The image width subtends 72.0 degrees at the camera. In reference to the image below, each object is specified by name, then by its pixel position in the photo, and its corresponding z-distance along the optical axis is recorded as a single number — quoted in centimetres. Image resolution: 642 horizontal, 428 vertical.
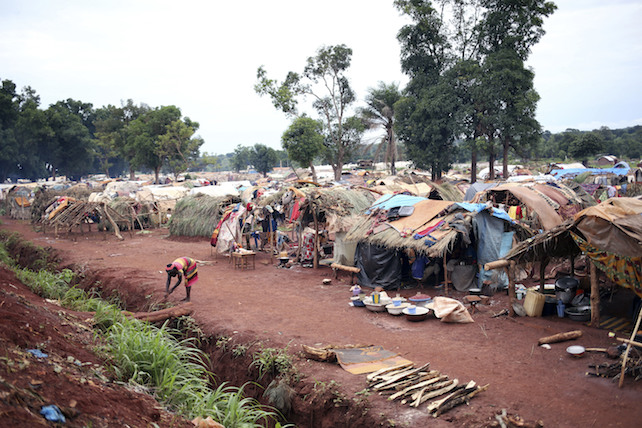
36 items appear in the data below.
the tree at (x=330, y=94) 3147
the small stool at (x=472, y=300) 938
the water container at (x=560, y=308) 858
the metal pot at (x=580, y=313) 817
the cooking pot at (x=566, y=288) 871
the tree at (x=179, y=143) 4141
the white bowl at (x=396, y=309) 925
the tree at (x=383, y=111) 3167
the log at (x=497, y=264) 878
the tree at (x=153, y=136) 4220
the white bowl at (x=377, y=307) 950
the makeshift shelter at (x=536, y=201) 1451
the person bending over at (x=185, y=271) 921
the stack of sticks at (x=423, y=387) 546
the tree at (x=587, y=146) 4566
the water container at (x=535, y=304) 875
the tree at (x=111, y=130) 5247
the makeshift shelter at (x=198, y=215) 2097
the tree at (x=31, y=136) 4869
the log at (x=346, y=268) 1191
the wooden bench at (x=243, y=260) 1417
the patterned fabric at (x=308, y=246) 1458
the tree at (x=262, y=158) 6488
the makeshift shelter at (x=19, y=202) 3084
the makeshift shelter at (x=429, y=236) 1049
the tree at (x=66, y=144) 5156
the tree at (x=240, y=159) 8081
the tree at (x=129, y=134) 4603
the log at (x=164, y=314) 821
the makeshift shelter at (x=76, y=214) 1989
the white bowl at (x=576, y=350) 668
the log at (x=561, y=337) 729
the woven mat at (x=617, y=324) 752
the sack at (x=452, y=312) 863
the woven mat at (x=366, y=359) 656
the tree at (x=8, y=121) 4769
